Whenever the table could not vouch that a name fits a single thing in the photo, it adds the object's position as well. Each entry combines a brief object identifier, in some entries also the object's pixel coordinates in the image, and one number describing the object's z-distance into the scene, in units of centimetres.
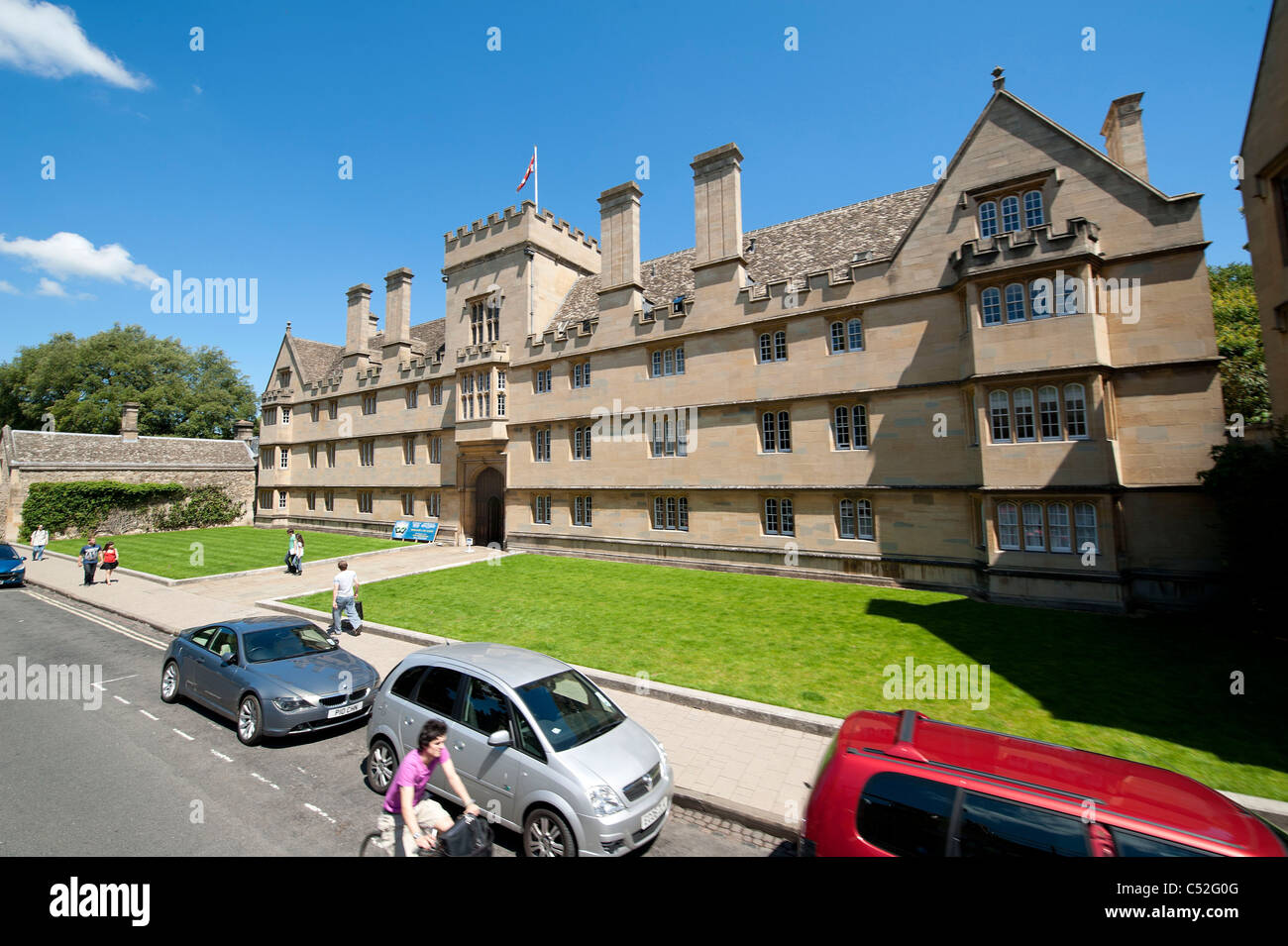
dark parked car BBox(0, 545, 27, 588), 2167
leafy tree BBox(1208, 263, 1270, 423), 2291
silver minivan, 550
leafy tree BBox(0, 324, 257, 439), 5144
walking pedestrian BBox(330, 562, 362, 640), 1377
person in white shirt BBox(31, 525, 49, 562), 2756
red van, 374
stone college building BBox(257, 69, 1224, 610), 1517
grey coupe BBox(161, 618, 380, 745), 846
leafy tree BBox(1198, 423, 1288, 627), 1143
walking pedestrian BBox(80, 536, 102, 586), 2073
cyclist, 476
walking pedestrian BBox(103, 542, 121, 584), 2055
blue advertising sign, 3189
